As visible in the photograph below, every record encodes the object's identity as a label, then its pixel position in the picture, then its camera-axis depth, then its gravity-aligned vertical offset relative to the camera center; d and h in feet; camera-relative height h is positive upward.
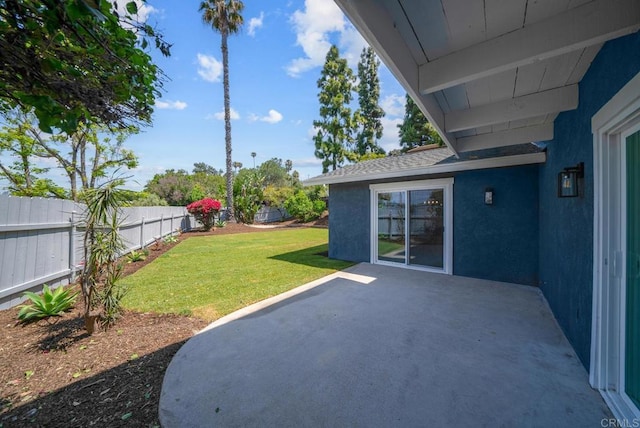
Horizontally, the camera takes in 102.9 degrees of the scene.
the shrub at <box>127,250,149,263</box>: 24.11 -4.24
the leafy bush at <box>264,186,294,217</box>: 76.98 +5.77
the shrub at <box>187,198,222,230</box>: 49.03 +0.82
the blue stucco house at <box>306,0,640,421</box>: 6.12 +3.95
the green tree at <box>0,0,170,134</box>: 4.67 +3.39
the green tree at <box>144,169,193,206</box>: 83.41 +8.16
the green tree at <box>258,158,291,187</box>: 137.40 +24.95
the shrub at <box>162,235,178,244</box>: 36.09 -3.72
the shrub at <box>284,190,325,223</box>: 68.95 +2.47
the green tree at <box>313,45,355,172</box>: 70.44 +29.14
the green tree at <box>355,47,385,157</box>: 84.33 +37.81
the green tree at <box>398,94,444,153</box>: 74.28 +25.63
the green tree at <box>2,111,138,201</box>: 36.14 +10.60
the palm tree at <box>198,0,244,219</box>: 52.06 +39.88
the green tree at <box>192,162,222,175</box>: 198.18 +36.97
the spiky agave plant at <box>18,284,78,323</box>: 11.57 -4.40
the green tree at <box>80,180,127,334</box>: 10.43 -1.62
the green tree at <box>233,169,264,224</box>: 64.54 +4.28
